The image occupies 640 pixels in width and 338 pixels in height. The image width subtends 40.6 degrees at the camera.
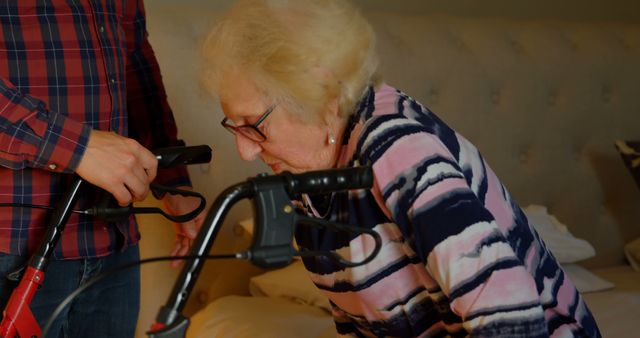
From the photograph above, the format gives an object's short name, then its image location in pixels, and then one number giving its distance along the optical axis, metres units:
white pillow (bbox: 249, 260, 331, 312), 2.18
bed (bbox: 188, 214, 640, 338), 1.99
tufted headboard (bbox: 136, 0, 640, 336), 2.31
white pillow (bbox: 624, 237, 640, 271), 2.80
